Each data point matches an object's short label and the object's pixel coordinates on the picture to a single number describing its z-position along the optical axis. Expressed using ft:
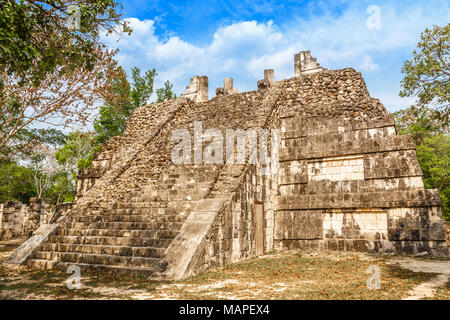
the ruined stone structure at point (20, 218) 60.18
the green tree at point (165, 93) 103.09
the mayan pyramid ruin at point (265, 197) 25.38
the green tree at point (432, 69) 34.04
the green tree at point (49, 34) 16.89
